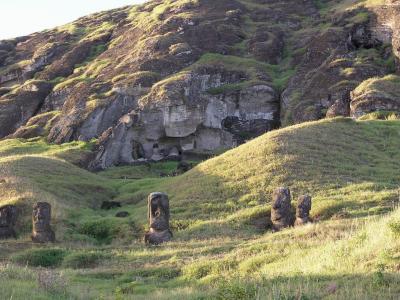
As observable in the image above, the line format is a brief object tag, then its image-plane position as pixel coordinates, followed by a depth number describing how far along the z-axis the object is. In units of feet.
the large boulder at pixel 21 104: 290.56
